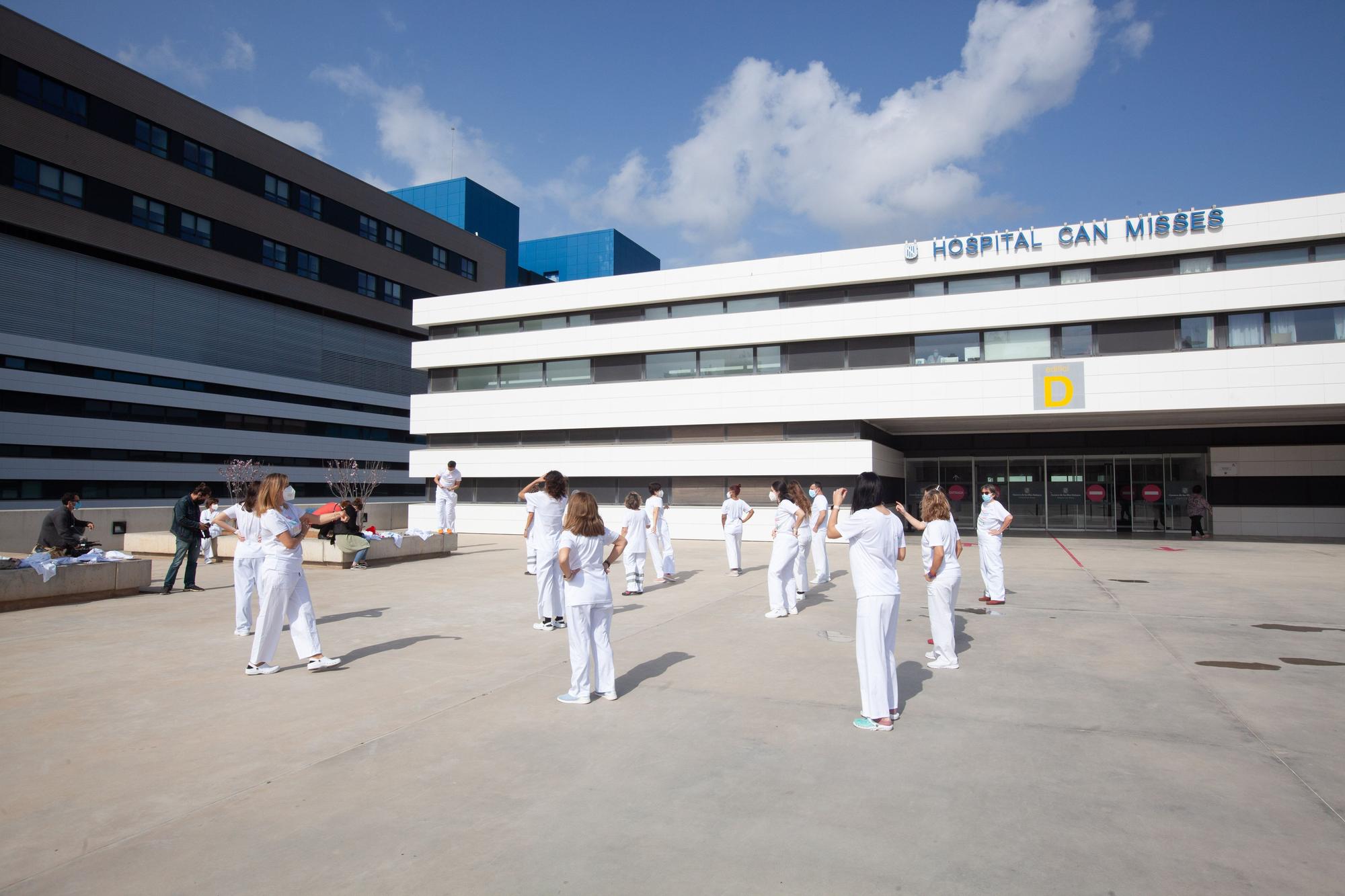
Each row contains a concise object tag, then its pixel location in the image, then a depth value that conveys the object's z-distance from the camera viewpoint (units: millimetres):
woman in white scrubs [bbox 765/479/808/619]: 10164
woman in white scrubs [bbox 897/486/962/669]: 7293
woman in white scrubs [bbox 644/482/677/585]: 14125
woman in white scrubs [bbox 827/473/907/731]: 5480
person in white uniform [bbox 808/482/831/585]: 13188
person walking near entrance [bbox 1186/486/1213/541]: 25016
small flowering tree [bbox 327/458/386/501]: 46062
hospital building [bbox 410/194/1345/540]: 22172
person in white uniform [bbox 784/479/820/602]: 10906
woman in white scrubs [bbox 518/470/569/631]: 9359
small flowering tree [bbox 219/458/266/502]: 39500
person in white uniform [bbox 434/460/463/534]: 19438
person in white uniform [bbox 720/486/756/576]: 13828
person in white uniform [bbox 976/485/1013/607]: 11016
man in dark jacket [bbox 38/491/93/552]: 11969
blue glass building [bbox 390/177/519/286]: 64125
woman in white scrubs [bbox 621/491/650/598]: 12547
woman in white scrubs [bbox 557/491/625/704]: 6148
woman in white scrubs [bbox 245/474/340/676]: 6953
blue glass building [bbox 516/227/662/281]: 72375
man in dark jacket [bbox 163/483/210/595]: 12117
